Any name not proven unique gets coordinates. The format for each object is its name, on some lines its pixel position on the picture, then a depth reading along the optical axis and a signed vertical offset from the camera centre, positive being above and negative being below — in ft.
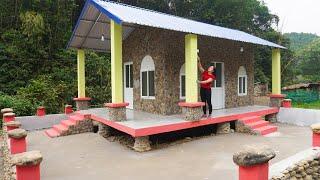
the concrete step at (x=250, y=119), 25.73 -4.00
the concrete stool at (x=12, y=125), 20.81 -3.49
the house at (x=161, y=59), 22.09 +3.09
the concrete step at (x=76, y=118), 27.31 -3.89
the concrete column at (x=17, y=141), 15.57 -3.71
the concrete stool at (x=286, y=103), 32.37 -2.75
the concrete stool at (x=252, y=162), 9.42 -3.19
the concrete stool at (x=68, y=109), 32.77 -3.31
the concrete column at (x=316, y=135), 15.41 -3.49
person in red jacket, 23.29 -0.26
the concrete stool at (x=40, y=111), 31.26 -3.40
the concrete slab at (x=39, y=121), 29.91 -4.66
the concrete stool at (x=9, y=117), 26.00 -3.46
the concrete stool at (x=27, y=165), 10.36 -3.56
